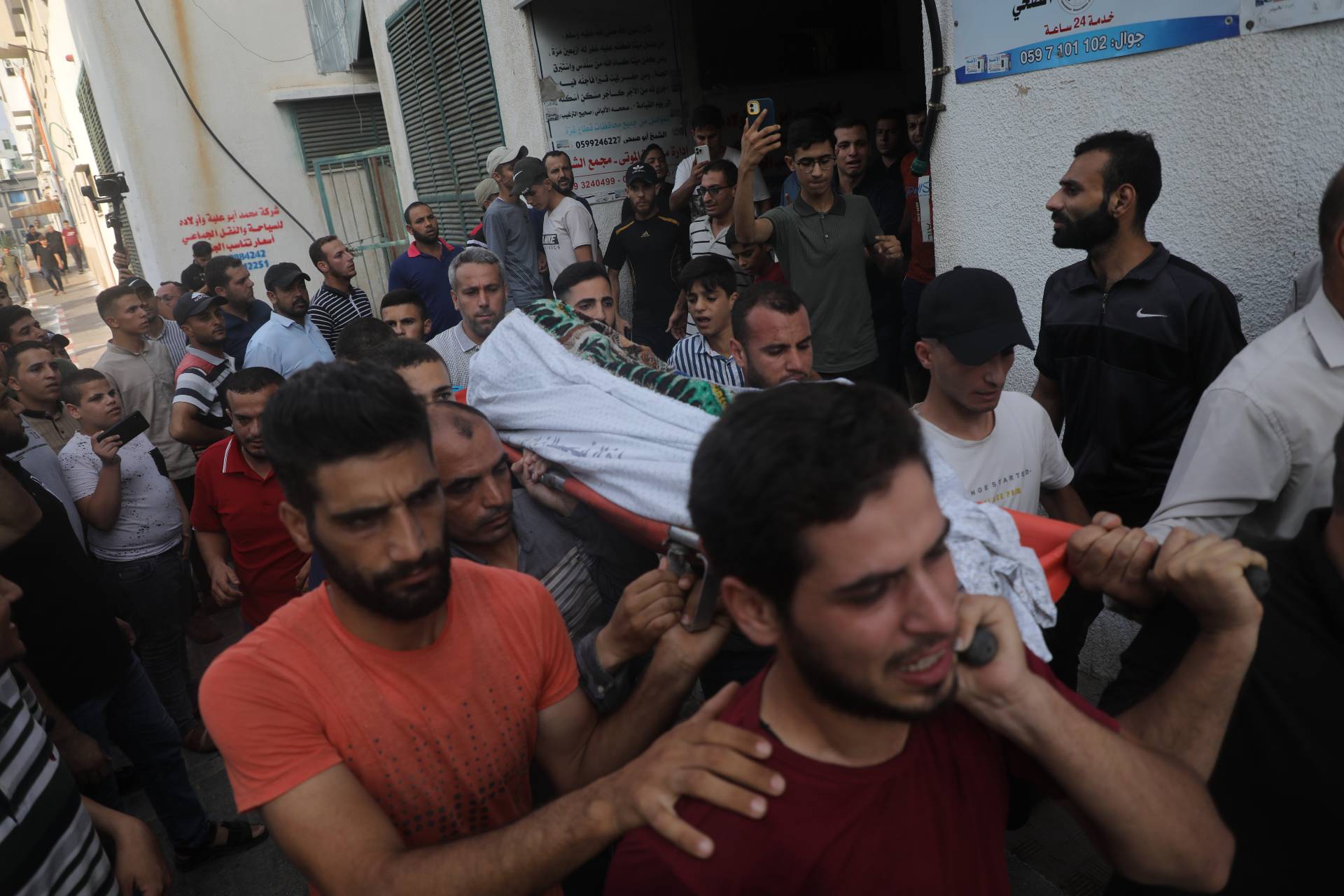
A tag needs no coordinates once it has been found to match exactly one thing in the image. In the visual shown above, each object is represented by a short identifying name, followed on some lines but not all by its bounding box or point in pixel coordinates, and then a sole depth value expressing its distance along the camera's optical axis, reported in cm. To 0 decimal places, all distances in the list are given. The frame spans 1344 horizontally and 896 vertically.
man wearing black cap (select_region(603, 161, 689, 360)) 605
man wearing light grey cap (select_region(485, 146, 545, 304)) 625
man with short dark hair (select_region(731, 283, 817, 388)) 307
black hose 343
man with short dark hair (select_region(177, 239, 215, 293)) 805
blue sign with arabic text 267
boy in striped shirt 399
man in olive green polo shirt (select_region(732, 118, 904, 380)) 467
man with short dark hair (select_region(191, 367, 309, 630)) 349
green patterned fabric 211
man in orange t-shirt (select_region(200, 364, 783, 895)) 134
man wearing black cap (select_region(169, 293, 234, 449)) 461
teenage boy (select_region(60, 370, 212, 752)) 380
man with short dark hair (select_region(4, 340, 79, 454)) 445
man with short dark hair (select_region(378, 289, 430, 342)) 473
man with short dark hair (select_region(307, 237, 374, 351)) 609
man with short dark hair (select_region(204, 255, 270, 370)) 603
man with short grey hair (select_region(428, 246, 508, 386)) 429
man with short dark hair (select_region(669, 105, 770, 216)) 613
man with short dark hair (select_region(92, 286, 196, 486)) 531
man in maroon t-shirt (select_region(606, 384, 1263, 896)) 114
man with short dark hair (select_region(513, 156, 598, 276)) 632
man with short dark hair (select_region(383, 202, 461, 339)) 640
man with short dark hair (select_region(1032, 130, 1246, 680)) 262
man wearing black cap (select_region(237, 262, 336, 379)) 515
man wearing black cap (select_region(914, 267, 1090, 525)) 235
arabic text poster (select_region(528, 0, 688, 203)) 711
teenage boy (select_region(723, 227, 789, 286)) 473
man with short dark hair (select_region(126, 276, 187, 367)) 629
